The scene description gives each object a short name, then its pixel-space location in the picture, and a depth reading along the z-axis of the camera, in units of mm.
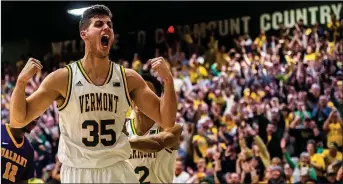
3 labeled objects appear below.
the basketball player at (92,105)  3688
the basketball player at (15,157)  5801
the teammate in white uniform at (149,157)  5246
